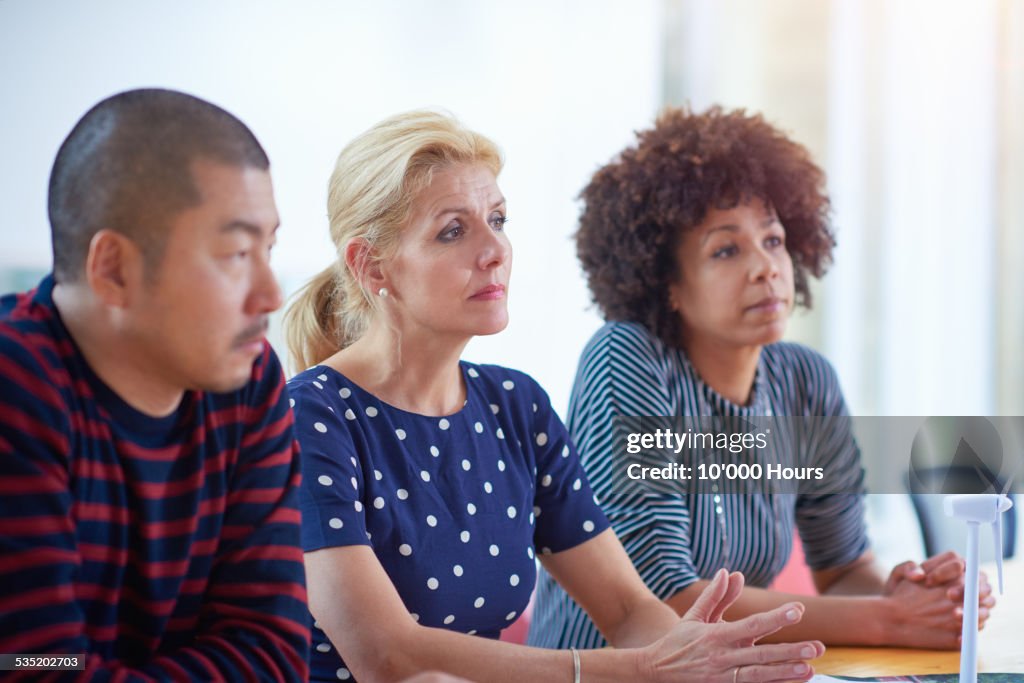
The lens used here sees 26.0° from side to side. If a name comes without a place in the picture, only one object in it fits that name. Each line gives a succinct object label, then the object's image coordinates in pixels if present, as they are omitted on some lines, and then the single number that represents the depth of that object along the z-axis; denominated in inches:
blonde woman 84.8
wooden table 91.3
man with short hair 73.5
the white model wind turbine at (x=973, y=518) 82.7
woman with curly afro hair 104.9
